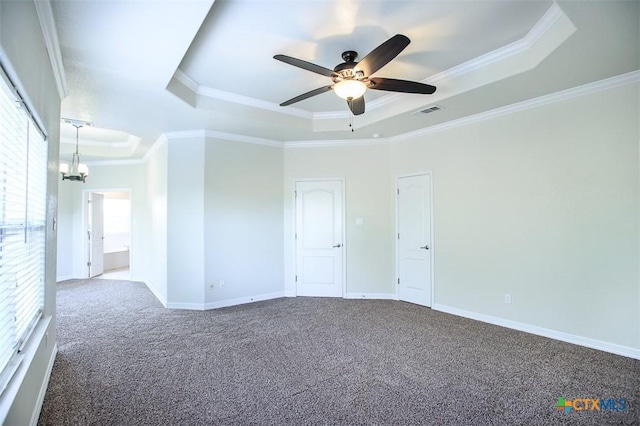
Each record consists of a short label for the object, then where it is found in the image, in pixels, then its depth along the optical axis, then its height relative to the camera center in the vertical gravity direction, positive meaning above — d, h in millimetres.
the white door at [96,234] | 7676 -408
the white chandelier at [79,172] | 5798 +802
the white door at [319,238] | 5711 -391
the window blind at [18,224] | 1697 -41
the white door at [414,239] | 5062 -387
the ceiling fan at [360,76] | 2500 +1214
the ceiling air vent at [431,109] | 4043 +1337
